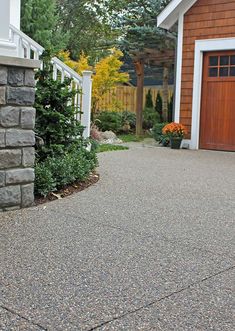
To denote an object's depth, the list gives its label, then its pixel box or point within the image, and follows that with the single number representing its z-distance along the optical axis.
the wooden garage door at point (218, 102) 12.02
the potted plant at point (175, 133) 12.51
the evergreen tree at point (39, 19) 11.85
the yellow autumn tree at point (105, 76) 15.20
